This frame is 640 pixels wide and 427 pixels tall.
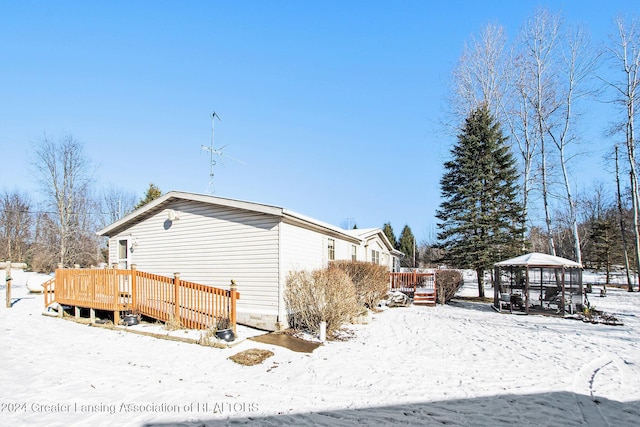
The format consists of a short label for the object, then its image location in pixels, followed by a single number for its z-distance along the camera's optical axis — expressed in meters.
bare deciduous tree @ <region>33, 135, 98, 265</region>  24.05
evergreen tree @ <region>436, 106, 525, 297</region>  18.34
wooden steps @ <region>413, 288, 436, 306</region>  15.46
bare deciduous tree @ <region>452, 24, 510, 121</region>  21.52
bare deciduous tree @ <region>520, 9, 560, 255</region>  19.75
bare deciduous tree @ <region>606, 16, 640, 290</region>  18.58
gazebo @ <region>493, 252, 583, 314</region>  12.38
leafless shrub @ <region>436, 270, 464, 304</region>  15.93
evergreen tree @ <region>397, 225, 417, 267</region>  49.05
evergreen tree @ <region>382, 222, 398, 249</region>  49.73
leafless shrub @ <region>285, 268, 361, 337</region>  8.70
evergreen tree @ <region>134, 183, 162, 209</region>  23.67
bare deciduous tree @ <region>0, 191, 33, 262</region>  32.84
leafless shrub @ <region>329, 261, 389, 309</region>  11.85
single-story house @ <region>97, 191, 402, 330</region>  9.45
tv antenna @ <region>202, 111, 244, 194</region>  12.40
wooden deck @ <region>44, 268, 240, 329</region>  8.34
